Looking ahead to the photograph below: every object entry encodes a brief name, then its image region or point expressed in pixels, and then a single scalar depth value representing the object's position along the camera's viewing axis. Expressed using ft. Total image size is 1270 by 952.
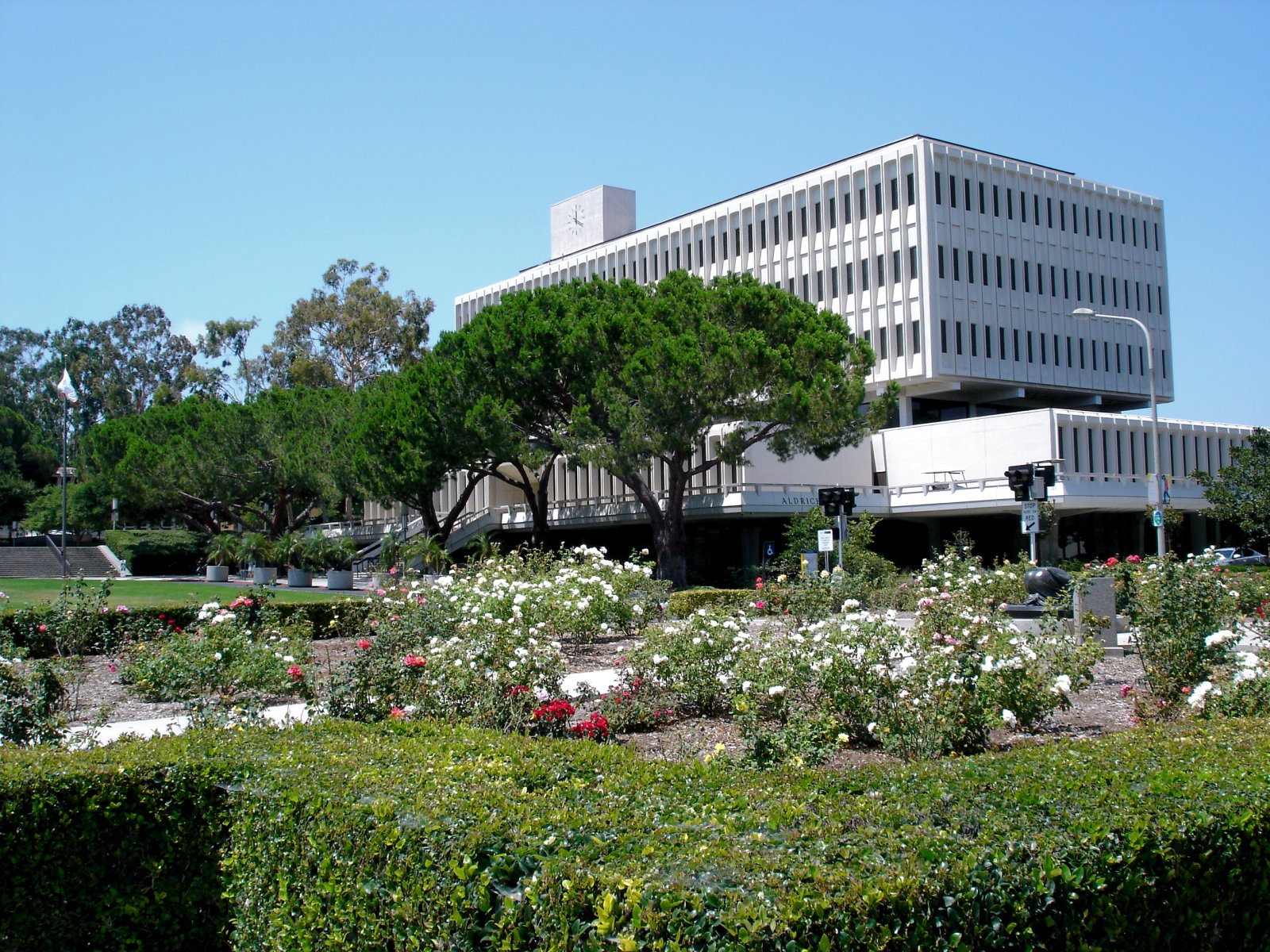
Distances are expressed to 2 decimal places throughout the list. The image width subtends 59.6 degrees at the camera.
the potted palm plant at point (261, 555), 149.07
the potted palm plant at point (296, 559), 140.36
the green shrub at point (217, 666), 37.17
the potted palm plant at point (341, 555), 143.33
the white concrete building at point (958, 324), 144.36
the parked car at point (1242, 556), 131.22
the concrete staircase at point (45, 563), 172.45
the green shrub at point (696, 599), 73.10
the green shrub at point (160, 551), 173.78
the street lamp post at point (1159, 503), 90.58
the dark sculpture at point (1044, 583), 58.08
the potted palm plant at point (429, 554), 127.03
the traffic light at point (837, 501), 78.43
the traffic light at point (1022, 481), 63.67
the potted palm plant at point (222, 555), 153.99
